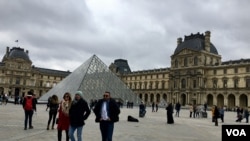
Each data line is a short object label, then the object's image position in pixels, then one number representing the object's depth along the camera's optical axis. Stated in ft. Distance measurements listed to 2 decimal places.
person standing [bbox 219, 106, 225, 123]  43.63
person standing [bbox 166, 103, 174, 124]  36.29
